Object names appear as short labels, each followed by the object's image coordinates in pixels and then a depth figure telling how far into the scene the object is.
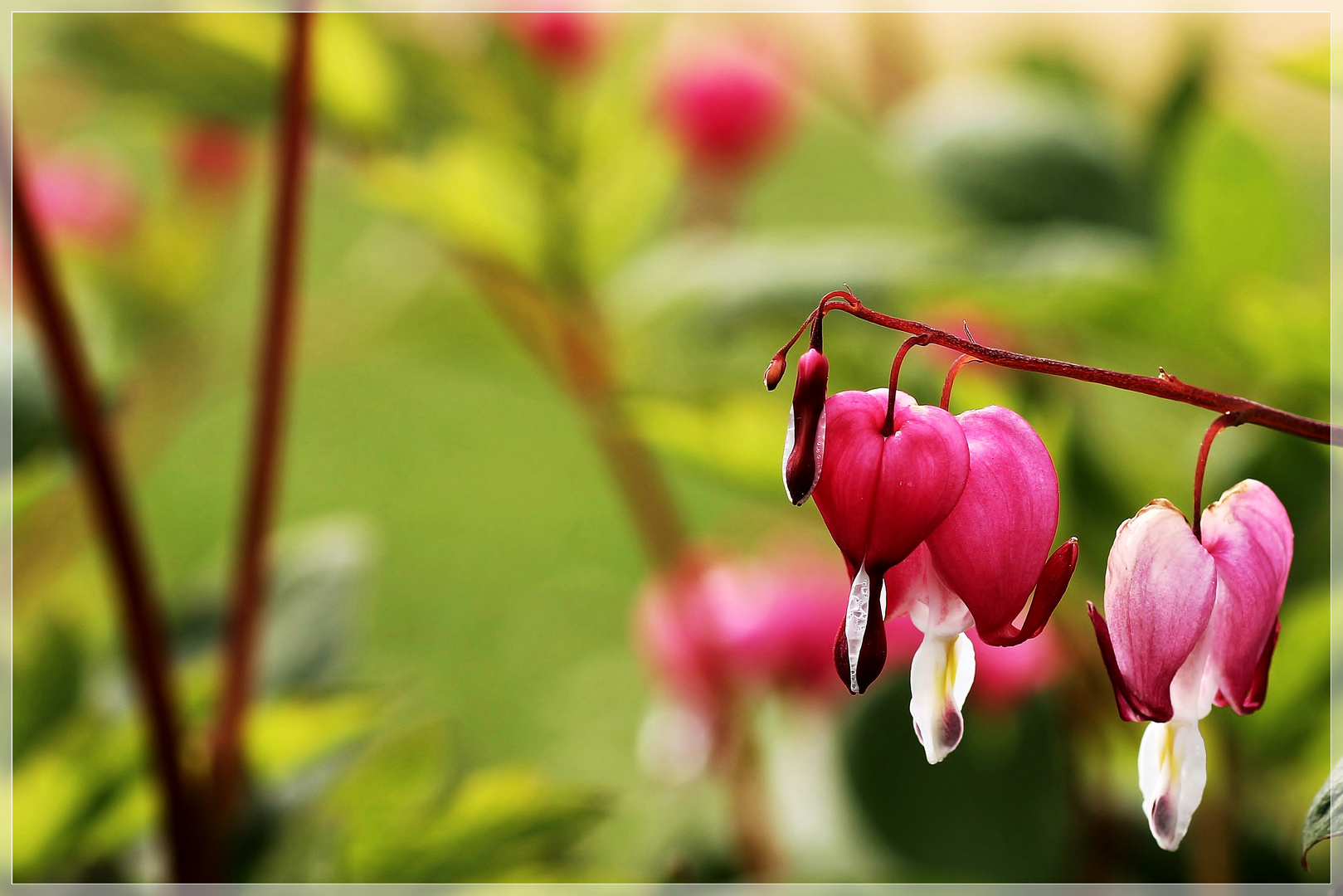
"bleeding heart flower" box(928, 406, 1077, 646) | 0.76
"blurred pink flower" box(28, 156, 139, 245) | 1.59
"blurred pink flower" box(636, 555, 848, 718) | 1.43
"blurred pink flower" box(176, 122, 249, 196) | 1.81
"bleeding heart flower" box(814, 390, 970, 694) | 0.75
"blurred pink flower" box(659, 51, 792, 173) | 1.79
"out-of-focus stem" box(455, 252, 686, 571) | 1.50
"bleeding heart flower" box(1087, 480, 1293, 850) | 0.75
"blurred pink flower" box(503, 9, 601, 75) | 1.61
